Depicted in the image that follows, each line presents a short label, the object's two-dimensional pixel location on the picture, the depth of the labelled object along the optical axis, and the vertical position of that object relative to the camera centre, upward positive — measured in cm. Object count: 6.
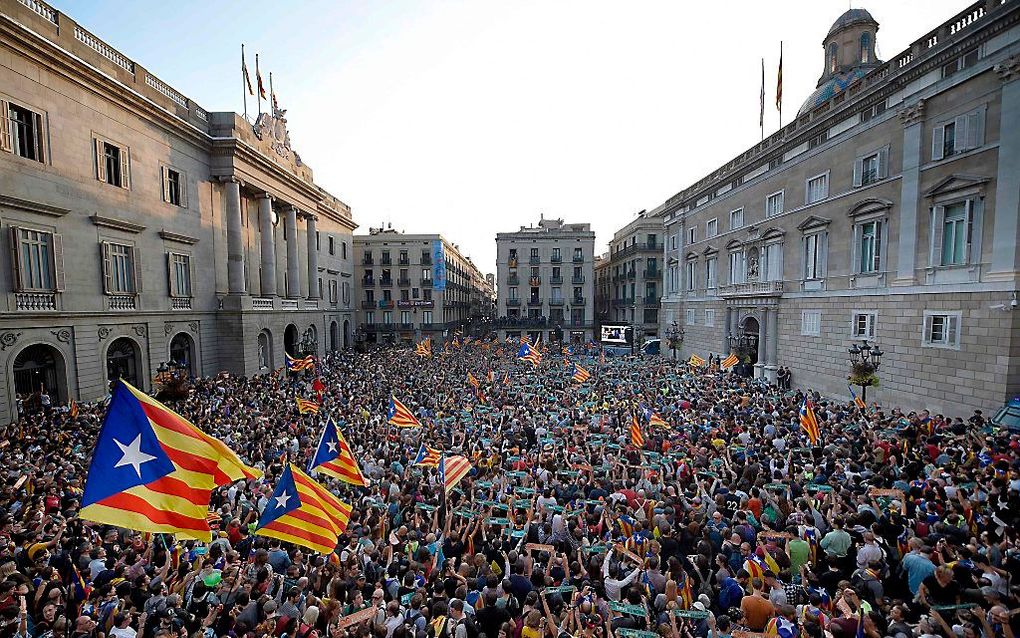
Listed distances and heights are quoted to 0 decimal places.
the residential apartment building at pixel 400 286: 5744 +154
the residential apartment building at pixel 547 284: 5938 +181
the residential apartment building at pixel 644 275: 5538 +274
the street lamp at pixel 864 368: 1738 -262
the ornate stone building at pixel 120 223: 1772 +369
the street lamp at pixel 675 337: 3897 -328
